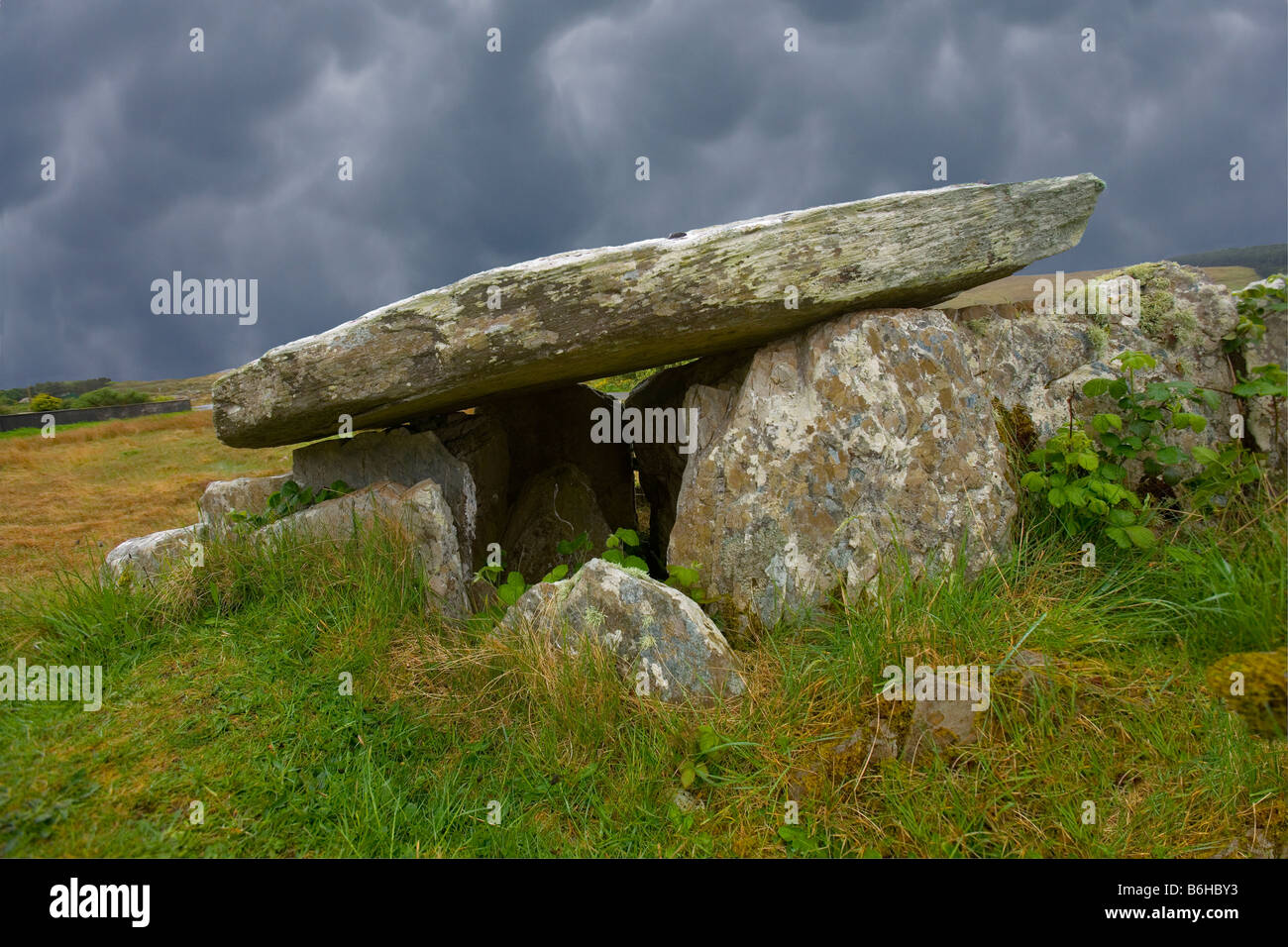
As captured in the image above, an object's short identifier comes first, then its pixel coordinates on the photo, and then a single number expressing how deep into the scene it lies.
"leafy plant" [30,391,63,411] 26.84
